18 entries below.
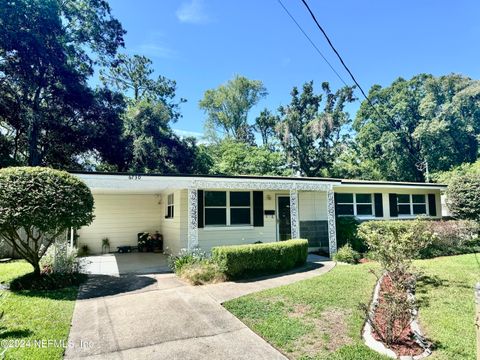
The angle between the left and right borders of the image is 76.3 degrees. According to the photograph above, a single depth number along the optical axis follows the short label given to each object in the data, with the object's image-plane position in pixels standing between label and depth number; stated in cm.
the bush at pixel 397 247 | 625
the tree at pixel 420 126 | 2881
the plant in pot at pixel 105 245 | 1383
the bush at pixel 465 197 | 1411
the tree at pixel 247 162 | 2905
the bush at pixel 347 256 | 1062
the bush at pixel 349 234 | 1228
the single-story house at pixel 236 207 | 980
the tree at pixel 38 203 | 664
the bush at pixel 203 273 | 773
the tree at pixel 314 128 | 3125
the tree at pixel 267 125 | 3479
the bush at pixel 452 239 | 1133
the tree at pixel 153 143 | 2295
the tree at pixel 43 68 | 1753
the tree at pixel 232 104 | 3772
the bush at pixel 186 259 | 861
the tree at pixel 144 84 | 2836
